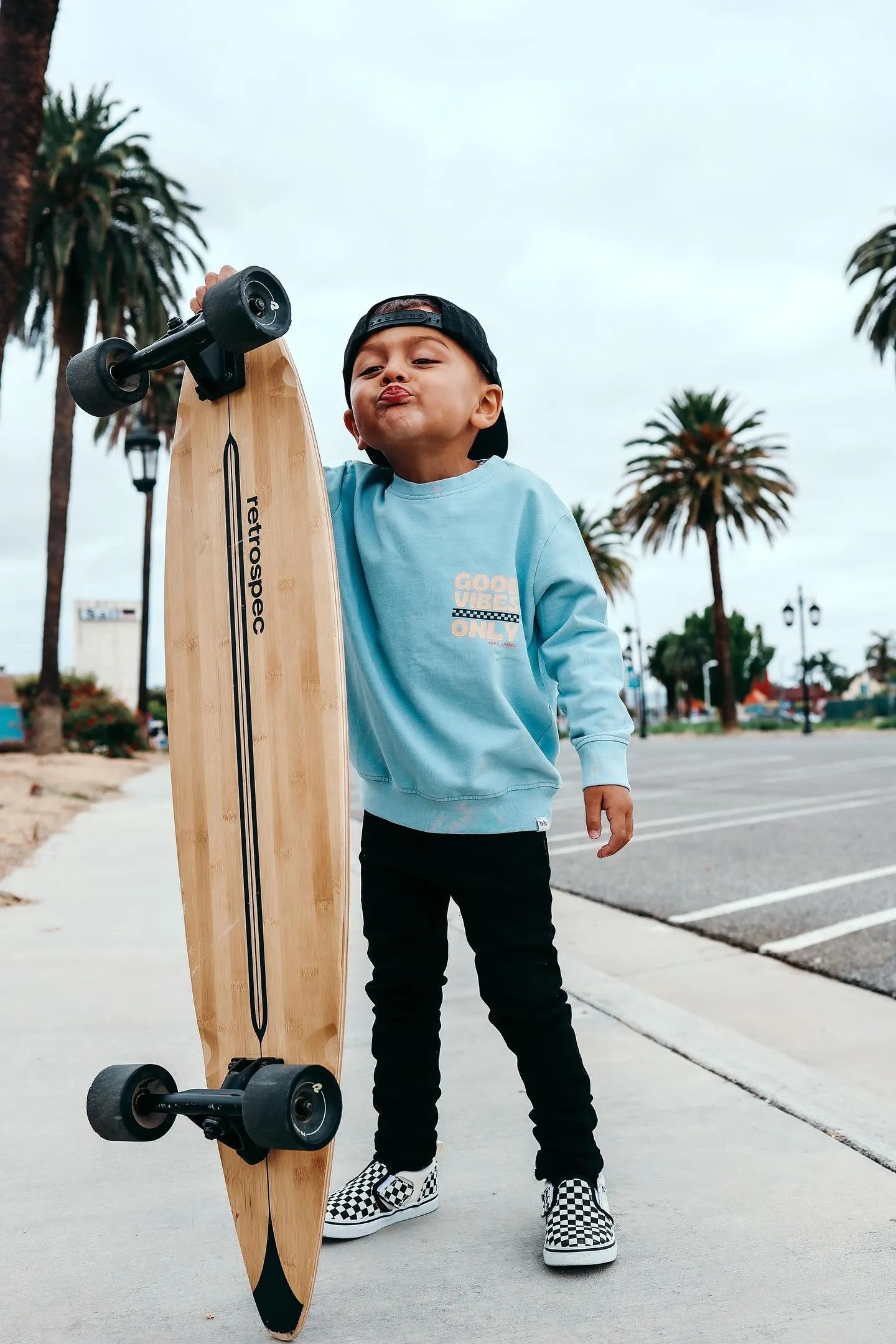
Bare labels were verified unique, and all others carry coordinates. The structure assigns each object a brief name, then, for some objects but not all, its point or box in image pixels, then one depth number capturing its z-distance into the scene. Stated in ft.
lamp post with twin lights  112.27
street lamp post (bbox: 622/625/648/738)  147.87
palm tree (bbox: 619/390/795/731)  116.78
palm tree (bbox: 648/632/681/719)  321.11
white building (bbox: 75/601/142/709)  259.19
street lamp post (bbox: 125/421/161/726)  39.73
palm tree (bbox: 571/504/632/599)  163.94
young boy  6.31
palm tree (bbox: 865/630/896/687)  301.84
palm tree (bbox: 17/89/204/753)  58.80
